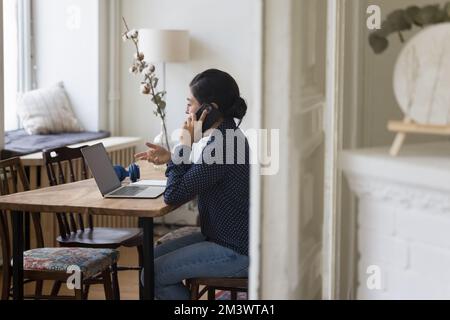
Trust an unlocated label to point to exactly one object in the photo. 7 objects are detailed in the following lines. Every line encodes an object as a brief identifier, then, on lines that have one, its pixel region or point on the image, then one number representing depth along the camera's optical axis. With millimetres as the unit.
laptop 3453
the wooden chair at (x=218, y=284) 3299
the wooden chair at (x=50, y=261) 3501
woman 3219
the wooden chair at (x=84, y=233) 4035
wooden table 3162
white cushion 6000
